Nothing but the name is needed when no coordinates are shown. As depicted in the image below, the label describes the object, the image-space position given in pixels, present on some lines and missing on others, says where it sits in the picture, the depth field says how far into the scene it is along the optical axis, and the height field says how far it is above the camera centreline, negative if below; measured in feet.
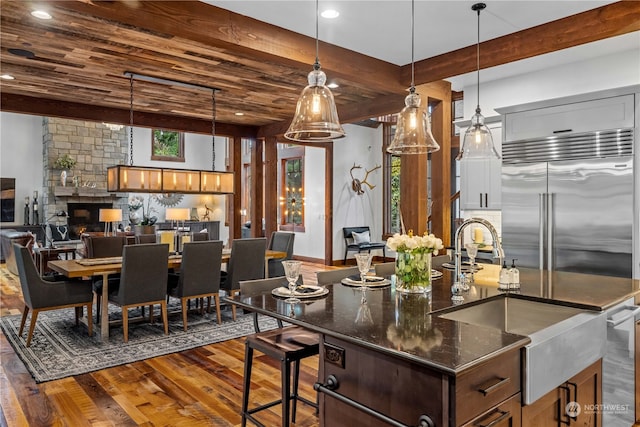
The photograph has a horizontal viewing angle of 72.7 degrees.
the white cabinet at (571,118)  12.81 +2.88
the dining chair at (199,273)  15.29 -2.33
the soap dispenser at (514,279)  7.84 -1.29
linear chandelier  16.21 +1.18
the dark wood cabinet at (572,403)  5.53 -2.69
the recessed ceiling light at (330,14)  10.54 +4.78
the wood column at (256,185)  26.48 +1.45
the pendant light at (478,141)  9.86 +1.55
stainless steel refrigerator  12.68 +0.18
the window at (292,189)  34.76 +1.61
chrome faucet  7.26 -0.72
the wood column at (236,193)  26.20 +0.94
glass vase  7.26 -1.06
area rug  12.03 -4.30
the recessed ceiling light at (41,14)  10.55 +4.77
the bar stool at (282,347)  7.09 -2.38
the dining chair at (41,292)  13.30 -2.64
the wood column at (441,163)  16.11 +1.70
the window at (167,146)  42.63 +6.27
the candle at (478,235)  17.69 -1.09
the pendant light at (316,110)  7.50 +1.72
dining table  13.74 -1.97
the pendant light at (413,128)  8.73 +1.63
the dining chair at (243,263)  16.84 -2.14
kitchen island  4.41 -1.70
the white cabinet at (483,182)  16.37 +1.04
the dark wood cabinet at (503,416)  4.60 -2.29
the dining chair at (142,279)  13.84 -2.30
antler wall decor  32.19 +1.96
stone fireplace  35.47 +3.30
